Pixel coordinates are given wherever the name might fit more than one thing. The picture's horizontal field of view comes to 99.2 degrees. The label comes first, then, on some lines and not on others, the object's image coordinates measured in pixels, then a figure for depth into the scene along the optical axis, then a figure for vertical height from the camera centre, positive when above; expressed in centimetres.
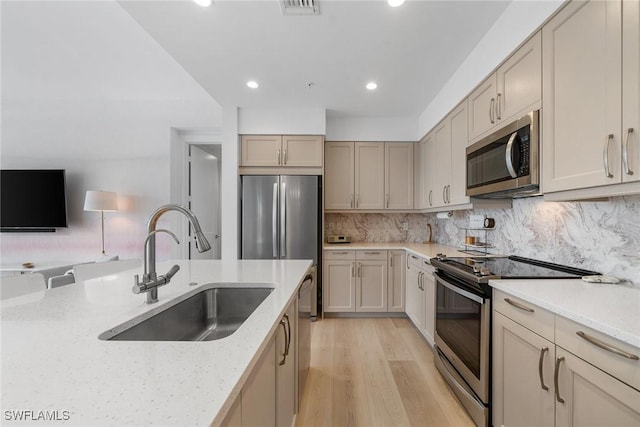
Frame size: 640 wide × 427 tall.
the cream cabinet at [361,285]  341 -94
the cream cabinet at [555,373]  88 -64
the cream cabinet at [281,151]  350 +76
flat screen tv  394 +13
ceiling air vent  174 +132
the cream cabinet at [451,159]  245 +51
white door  434 +31
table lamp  351 +11
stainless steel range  156 -69
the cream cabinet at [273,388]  72 -62
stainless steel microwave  155 +32
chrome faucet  110 -17
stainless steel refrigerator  339 -10
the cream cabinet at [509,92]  156 +79
